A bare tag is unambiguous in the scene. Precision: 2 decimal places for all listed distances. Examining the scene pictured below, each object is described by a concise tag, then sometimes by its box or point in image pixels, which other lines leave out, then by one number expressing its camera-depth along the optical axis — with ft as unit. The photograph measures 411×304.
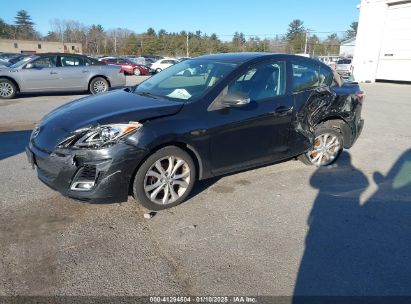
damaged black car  10.91
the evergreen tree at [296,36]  263.90
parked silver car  37.55
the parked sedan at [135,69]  95.56
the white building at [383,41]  70.18
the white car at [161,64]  102.23
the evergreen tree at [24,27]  346.95
